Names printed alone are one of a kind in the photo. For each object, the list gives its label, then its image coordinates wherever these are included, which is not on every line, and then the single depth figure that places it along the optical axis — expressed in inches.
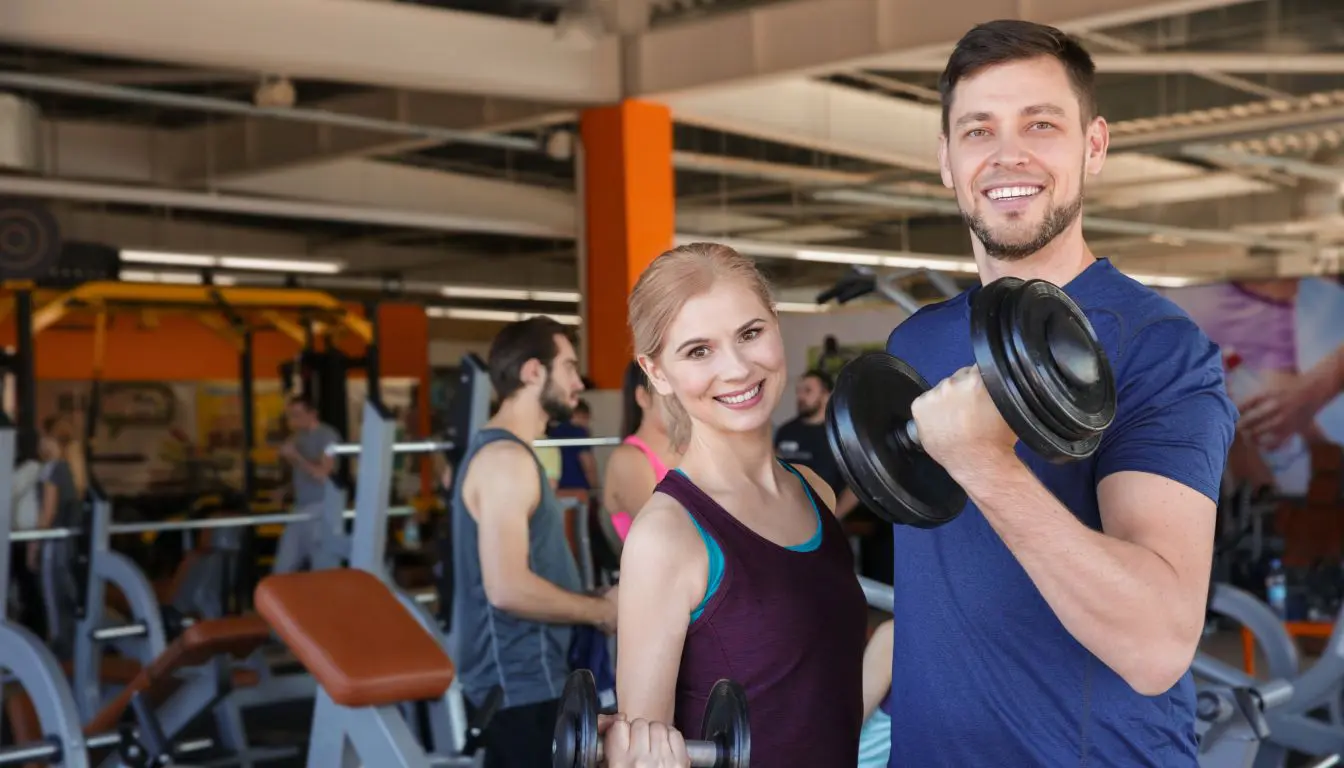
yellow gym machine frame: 348.5
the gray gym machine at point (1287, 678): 144.9
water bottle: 242.8
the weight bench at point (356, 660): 101.0
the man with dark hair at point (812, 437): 262.1
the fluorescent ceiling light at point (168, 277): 511.0
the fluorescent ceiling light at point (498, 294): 522.0
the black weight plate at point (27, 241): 287.4
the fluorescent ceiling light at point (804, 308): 358.6
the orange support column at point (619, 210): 326.6
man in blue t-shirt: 40.1
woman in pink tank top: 133.2
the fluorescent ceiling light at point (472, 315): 537.6
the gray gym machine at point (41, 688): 147.1
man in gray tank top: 112.0
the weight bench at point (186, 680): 173.0
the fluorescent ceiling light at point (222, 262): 455.2
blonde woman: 54.6
